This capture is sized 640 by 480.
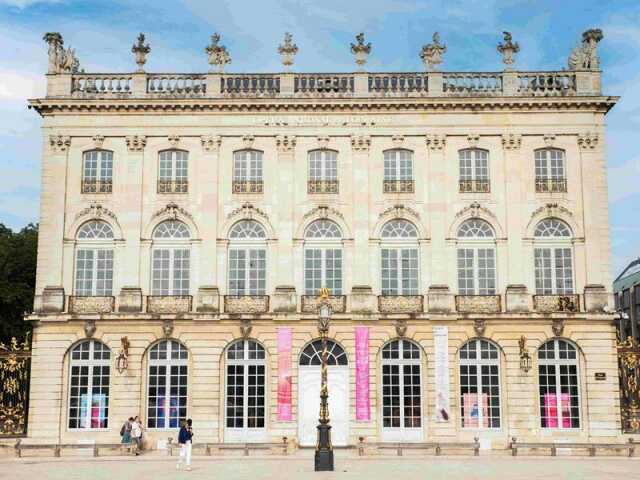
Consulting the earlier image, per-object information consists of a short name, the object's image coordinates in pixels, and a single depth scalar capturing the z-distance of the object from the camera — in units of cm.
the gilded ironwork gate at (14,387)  3319
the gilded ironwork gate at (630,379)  3350
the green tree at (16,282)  4603
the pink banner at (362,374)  3312
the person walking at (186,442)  2550
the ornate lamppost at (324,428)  2472
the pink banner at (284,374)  3320
